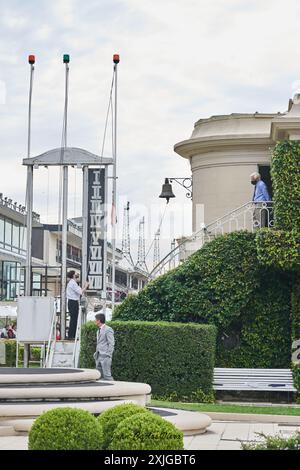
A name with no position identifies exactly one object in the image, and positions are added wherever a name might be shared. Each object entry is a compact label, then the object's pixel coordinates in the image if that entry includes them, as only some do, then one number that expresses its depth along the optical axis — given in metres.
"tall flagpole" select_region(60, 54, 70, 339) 27.98
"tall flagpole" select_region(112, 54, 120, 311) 29.42
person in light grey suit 22.83
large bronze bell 31.42
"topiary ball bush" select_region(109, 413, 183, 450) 10.29
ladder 26.23
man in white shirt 27.48
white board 27.38
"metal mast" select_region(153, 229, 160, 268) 50.96
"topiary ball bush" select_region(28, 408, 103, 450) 10.88
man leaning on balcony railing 27.83
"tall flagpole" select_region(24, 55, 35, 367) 28.11
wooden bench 26.27
